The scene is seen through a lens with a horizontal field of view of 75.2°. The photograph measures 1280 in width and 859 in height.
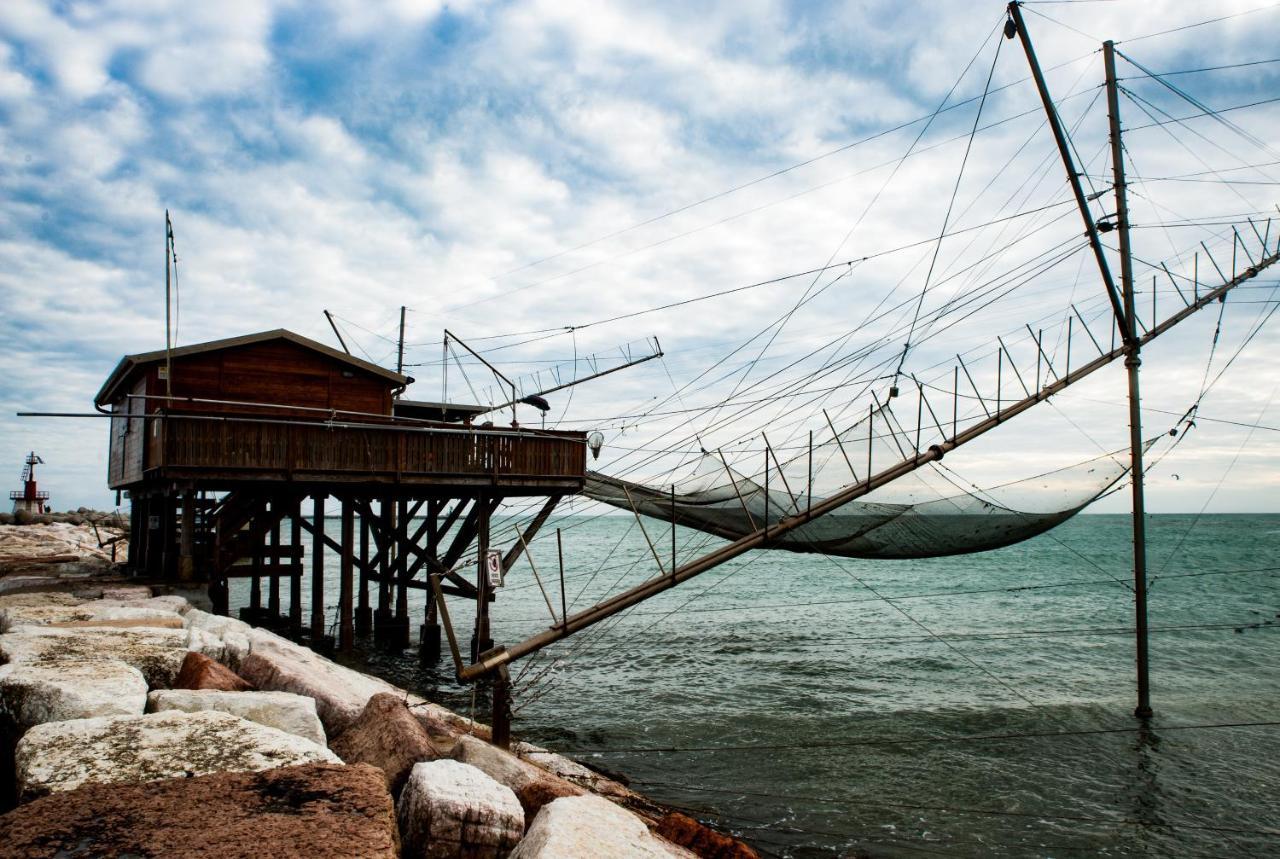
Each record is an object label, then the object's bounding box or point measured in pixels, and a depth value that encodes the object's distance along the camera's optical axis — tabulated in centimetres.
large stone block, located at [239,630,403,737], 790
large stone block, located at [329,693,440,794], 666
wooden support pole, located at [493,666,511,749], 949
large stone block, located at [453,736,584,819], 658
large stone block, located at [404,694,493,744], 919
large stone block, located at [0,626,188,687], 718
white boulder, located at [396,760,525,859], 526
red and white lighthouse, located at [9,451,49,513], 5847
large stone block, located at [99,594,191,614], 1230
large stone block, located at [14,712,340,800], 445
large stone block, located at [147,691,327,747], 634
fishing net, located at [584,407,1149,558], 1328
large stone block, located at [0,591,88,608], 1155
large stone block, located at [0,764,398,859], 364
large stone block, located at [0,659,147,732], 573
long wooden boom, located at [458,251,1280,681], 992
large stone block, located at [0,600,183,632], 968
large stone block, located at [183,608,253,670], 944
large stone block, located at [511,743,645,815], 902
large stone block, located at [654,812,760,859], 667
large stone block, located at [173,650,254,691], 732
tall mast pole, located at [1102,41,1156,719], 1193
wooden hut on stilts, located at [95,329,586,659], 1545
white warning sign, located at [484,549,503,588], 1052
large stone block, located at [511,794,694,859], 479
